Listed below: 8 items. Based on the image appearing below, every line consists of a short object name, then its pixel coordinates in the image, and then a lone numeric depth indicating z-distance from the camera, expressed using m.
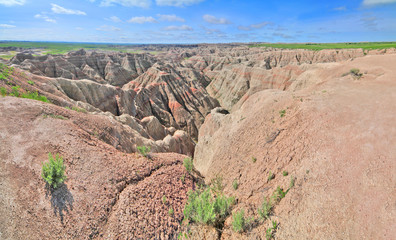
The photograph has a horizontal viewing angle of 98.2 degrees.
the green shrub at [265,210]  5.64
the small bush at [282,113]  11.53
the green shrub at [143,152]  7.71
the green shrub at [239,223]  5.18
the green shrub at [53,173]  4.98
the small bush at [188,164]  7.87
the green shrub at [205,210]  5.31
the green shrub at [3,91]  8.53
